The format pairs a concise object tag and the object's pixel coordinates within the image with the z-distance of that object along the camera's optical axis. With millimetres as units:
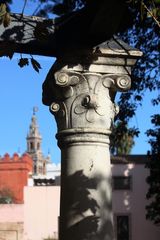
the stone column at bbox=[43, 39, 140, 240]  3363
